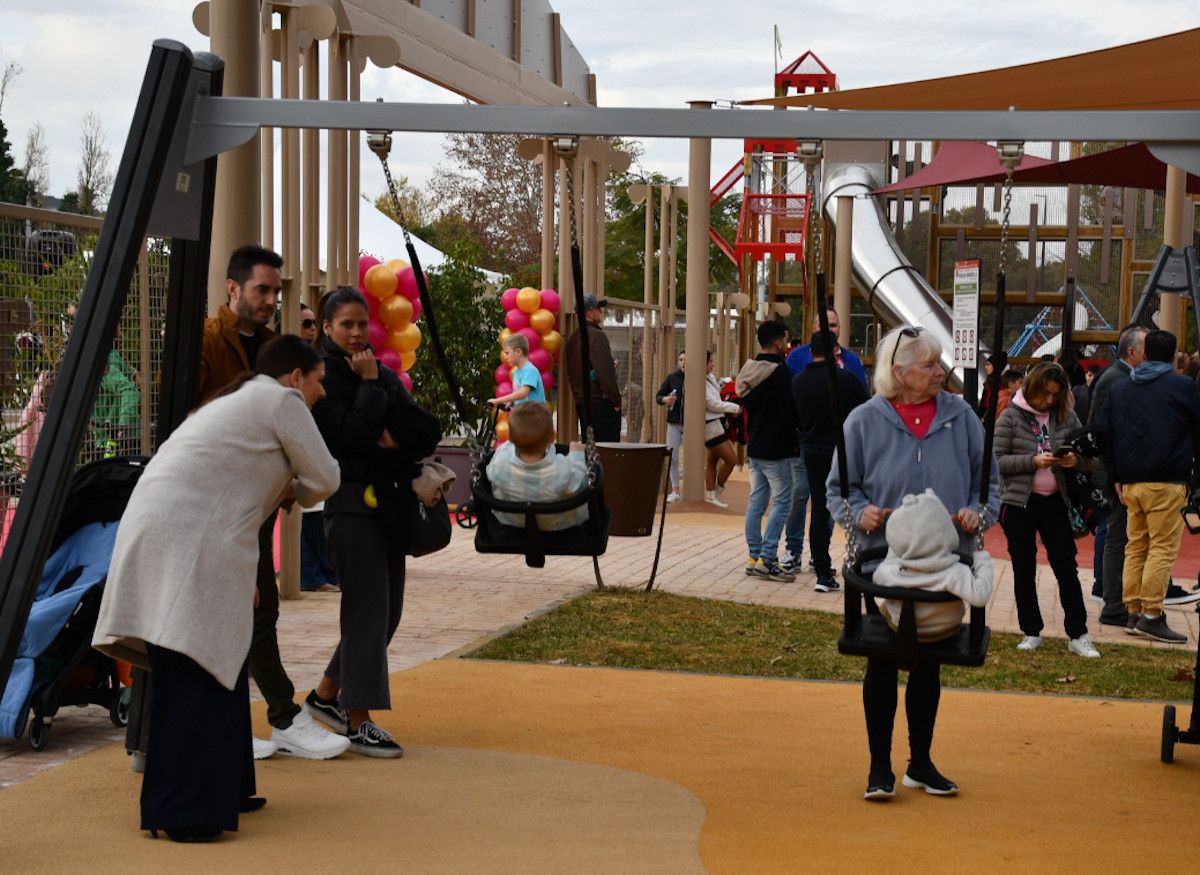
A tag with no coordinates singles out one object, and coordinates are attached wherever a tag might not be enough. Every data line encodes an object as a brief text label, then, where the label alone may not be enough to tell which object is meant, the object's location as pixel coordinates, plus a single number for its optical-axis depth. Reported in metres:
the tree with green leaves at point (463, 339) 20.09
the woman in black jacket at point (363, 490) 6.59
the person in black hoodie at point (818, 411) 11.82
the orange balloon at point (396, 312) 14.67
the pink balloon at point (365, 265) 14.94
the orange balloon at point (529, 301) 16.45
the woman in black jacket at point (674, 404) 19.58
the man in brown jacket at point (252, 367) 6.46
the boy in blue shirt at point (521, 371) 15.08
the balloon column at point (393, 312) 14.59
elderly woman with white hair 6.11
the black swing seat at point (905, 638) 5.71
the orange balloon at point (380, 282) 14.57
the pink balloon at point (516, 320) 16.55
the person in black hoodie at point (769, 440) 12.87
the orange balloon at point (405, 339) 14.77
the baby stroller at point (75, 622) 6.61
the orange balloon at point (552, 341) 16.58
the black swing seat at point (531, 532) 6.92
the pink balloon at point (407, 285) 14.88
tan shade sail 10.91
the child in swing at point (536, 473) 7.02
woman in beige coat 5.34
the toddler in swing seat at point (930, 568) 5.70
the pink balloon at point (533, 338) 16.52
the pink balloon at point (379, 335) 14.59
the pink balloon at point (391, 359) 14.33
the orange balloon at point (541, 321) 16.52
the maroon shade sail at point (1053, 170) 15.45
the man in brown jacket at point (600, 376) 15.74
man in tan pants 10.30
